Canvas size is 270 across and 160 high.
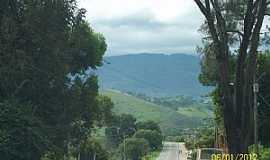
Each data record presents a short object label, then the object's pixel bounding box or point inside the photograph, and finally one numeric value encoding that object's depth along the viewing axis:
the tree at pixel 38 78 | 30.70
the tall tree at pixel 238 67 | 21.16
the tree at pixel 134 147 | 128.62
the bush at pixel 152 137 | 150.57
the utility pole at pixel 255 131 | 36.50
